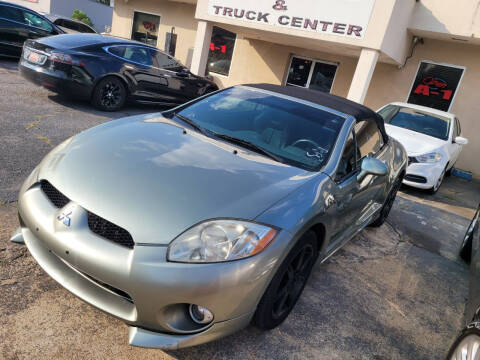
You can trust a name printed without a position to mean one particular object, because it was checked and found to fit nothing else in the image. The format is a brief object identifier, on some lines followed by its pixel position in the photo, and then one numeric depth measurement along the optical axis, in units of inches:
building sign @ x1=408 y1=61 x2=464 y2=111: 416.5
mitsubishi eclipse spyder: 72.9
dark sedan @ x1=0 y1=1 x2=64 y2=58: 361.1
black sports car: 252.8
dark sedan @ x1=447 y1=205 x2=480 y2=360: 76.1
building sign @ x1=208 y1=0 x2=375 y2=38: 335.9
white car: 267.7
